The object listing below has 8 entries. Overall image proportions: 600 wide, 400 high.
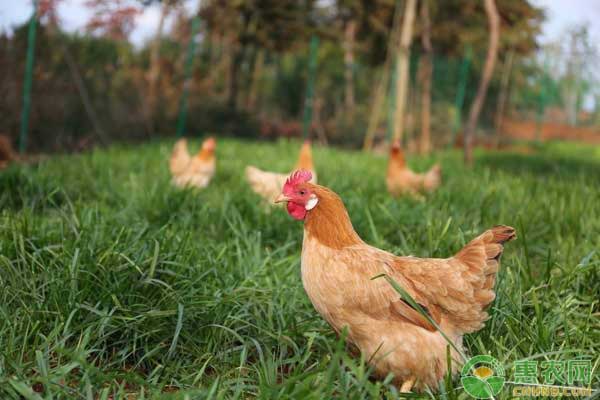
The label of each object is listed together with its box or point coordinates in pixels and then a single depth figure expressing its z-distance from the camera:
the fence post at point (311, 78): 12.25
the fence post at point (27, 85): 7.00
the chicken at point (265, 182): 4.46
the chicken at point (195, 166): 5.36
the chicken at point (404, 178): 5.13
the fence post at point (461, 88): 13.87
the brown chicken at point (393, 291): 1.97
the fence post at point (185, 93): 10.02
